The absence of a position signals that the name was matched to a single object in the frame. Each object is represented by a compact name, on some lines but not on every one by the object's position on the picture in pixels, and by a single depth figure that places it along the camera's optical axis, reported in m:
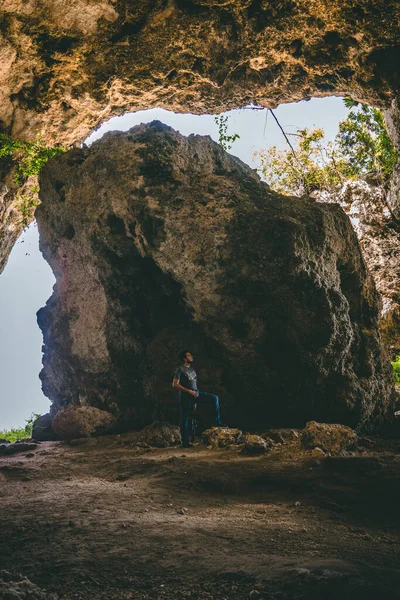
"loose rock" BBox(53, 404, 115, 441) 9.48
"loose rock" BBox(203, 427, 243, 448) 7.42
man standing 7.61
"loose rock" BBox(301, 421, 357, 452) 6.58
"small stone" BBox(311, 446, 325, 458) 6.00
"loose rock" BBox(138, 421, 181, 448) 7.98
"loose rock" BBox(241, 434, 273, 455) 6.56
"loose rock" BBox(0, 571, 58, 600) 2.20
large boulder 8.66
